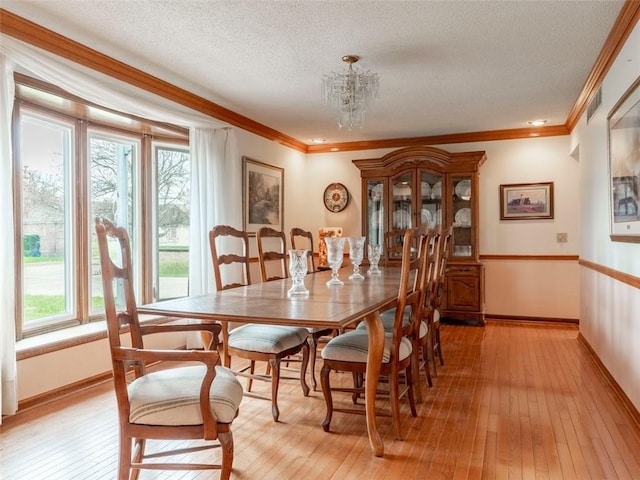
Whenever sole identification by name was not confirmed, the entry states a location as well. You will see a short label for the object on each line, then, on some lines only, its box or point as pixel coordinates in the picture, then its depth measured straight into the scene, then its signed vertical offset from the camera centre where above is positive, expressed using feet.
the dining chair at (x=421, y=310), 8.03 -1.51
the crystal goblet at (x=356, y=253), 10.43 -0.36
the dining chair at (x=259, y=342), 8.36 -1.98
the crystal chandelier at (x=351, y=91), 10.62 +3.55
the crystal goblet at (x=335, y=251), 8.88 -0.26
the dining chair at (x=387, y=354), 7.39 -1.99
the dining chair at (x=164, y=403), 5.11 -1.94
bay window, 10.35 +1.10
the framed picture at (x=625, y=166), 8.04 +1.36
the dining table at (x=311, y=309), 5.80 -1.00
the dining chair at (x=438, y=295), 10.84 -1.48
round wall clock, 20.49 +1.89
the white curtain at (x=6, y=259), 8.06 -0.31
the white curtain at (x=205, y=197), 13.35 +1.31
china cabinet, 17.16 +1.38
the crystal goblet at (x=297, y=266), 8.00 -0.50
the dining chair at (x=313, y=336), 9.71 -2.20
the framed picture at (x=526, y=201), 17.56 +1.38
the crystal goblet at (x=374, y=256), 12.14 -0.50
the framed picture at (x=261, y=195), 16.12 +1.68
